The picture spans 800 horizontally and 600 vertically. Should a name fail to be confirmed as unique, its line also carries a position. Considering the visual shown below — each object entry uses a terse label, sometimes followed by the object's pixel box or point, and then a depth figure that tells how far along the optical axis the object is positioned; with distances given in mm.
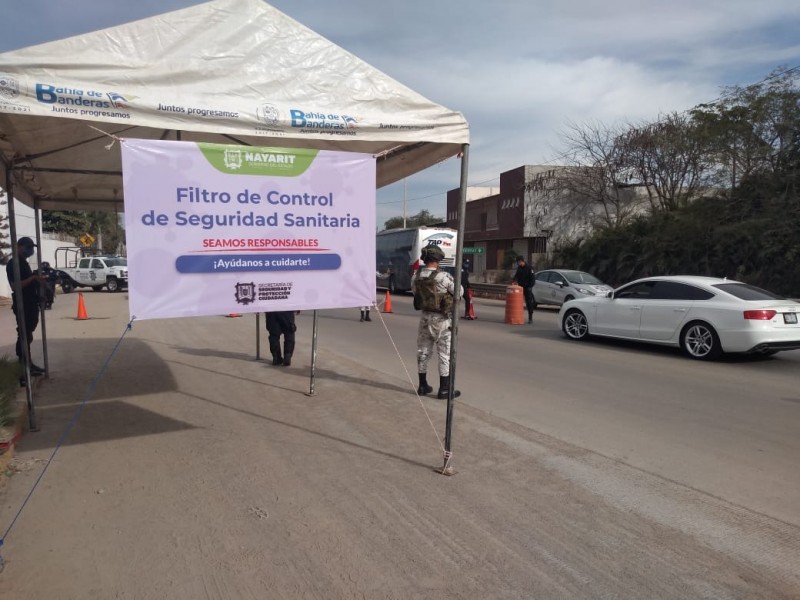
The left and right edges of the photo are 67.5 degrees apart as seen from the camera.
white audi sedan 9398
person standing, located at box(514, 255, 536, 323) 16781
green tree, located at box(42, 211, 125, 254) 52812
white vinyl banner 4059
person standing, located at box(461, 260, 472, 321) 15364
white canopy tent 3762
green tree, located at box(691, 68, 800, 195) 22500
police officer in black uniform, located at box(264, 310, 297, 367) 8659
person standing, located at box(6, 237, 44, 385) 6809
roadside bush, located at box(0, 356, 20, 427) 5264
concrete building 37688
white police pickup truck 30531
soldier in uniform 6762
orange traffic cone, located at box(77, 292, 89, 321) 16398
